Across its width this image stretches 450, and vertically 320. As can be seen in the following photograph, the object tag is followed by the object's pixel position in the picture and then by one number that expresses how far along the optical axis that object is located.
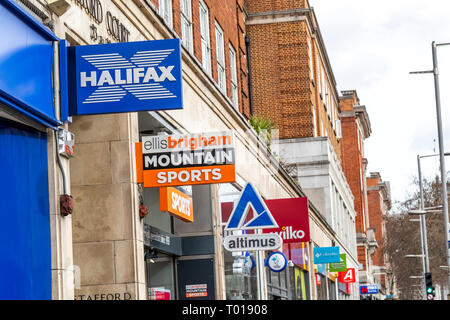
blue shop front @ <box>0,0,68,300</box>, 8.75
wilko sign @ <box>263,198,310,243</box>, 21.46
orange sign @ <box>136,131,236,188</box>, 12.23
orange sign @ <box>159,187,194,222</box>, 14.17
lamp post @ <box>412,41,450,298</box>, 33.88
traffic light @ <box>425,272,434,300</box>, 44.75
